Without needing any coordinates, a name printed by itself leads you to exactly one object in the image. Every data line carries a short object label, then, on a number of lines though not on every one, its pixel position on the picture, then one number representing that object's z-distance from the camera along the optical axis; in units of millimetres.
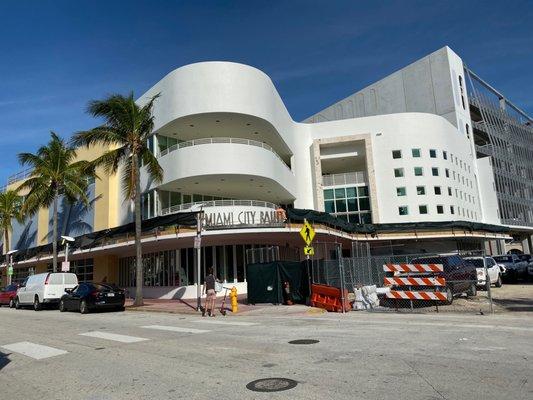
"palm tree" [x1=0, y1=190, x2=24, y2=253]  44781
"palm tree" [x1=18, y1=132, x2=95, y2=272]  33938
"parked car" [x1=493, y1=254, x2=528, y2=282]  28422
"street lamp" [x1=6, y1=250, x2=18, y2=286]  40394
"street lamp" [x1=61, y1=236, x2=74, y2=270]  31766
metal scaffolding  60031
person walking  17875
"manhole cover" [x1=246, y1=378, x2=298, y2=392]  5897
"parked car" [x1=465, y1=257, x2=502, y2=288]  20188
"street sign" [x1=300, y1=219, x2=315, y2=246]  18478
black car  21703
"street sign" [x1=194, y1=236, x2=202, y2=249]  19773
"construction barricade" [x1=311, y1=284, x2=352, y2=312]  16609
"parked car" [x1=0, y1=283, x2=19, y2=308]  28877
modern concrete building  30047
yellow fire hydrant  18672
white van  25031
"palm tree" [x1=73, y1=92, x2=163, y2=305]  25156
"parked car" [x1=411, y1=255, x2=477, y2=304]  16195
